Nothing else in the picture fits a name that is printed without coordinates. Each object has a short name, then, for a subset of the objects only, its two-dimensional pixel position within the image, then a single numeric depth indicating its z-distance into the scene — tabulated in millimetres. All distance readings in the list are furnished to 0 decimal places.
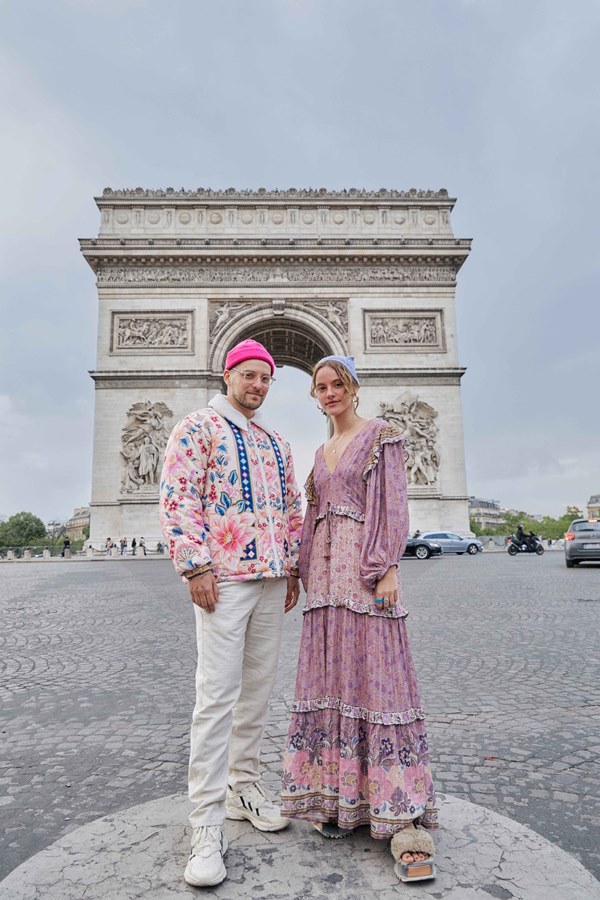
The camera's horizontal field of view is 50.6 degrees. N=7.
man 2109
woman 2031
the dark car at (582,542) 13844
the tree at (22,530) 63938
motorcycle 22853
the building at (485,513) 103069
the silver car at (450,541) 21797
